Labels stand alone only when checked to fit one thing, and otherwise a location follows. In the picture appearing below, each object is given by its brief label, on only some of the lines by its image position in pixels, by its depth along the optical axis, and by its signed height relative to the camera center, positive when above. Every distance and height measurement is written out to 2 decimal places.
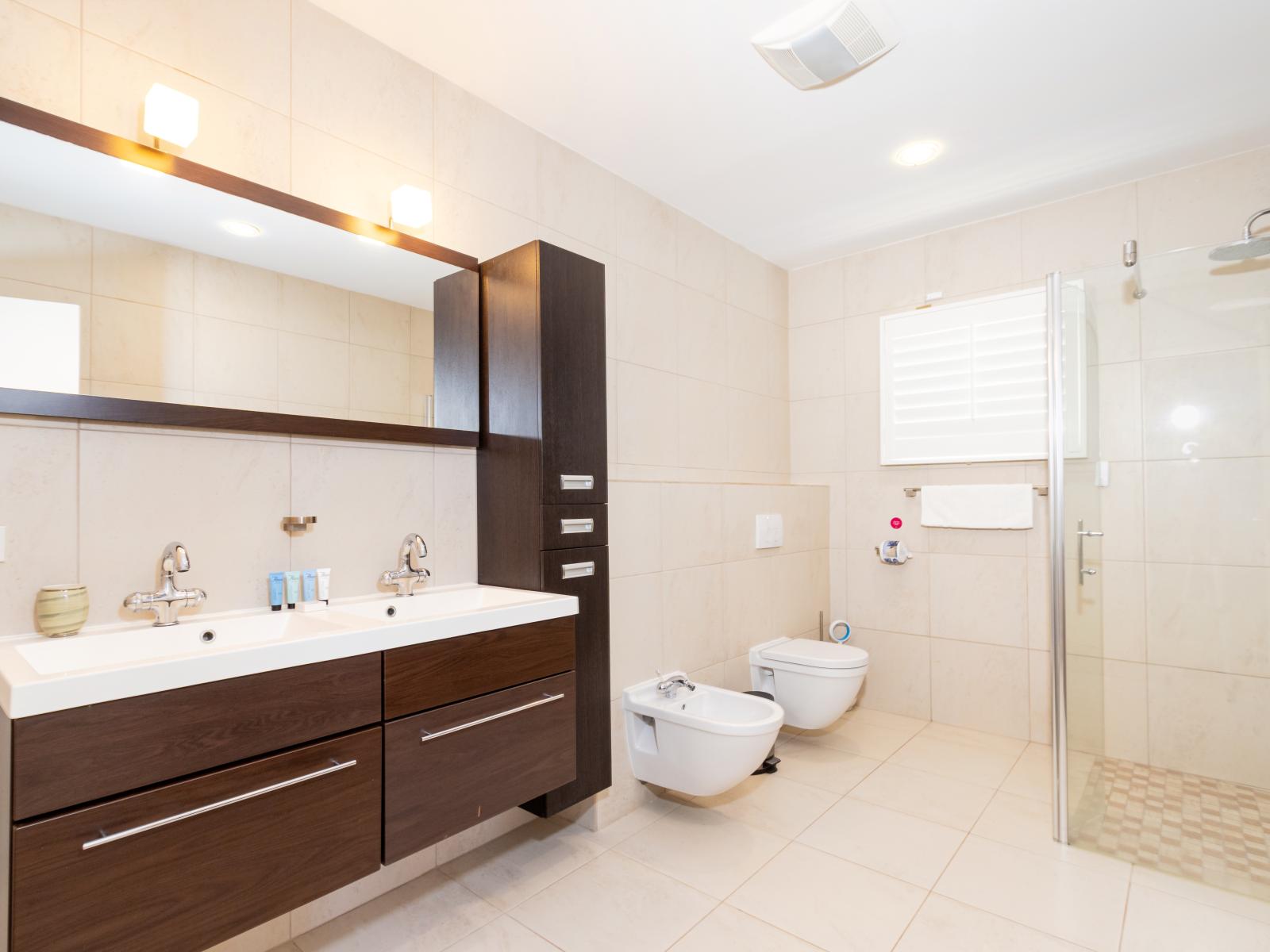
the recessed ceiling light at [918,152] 2.55 +1.31
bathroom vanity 1.01 -0.53
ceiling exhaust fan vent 1.81 +1.29
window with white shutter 2.97 +0.47
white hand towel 2.99 -0.14
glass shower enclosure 2.00 -0.27
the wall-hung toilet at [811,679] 2.72 -0.86
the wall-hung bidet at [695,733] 2.06 -0.84
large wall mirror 1.32 +0.45
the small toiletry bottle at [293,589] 1.67 -0.27
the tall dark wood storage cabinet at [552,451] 1.98 +0.10
